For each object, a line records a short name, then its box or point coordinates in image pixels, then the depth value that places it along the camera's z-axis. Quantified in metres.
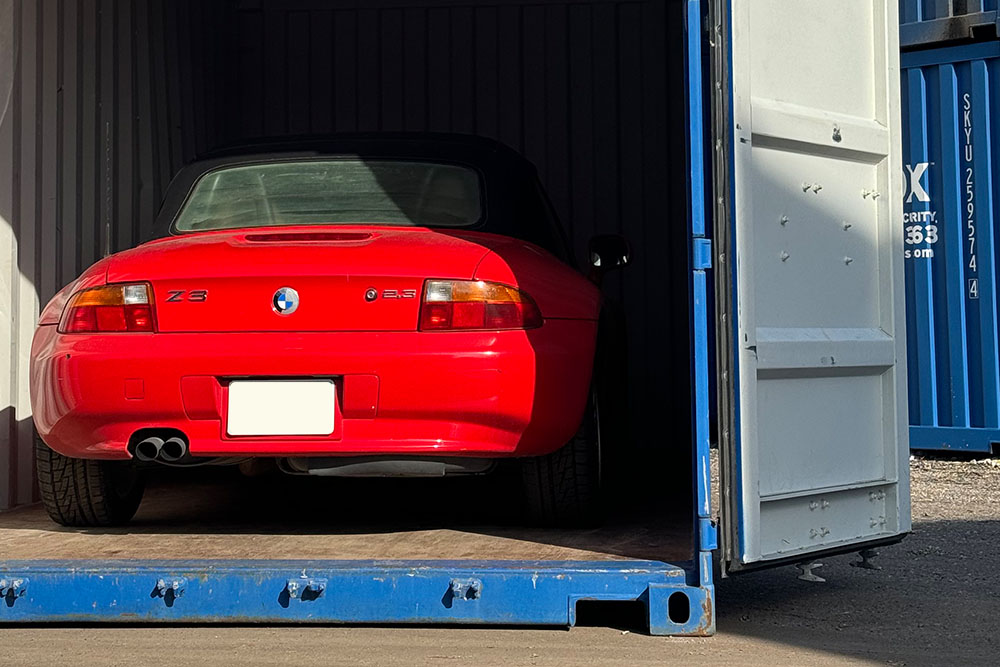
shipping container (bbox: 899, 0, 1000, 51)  9.52
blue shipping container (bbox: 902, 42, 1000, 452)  9.55
